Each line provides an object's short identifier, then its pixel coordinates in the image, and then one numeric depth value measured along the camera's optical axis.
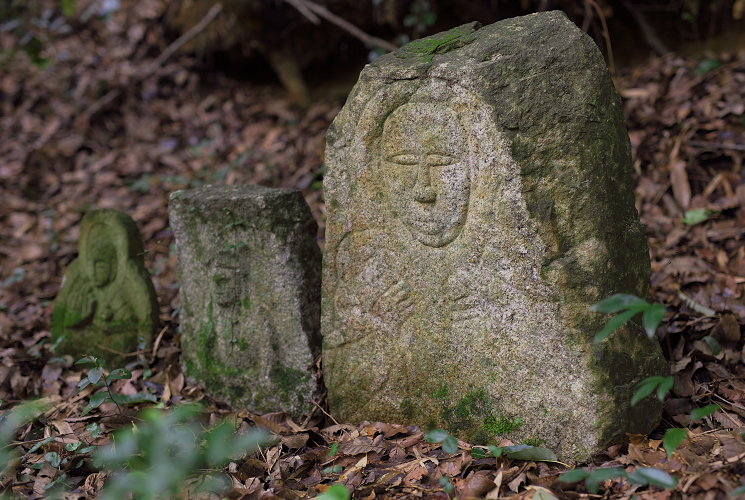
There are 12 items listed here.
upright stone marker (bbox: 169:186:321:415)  3.11
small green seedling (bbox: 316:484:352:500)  2.20
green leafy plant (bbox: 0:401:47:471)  1.81
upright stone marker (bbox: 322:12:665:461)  2.45
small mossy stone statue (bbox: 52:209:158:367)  3.68
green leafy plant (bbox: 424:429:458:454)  2.38
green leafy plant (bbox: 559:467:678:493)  1.97
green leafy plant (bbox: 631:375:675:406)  2.05
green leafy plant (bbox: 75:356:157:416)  2.85
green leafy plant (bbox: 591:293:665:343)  1.88
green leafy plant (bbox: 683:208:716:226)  4.06
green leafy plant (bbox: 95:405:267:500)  1.26
